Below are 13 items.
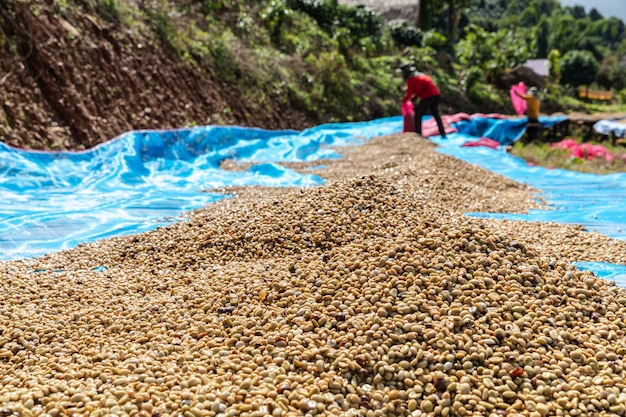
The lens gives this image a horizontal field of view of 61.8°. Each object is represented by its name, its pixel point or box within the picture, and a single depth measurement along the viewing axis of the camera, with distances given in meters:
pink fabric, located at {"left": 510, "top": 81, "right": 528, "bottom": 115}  10.52
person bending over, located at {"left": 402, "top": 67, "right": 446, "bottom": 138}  8.64
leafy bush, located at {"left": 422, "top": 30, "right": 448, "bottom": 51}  17.70
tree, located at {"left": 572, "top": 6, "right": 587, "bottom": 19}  83.32
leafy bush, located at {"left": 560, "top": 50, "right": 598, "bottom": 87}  31.43
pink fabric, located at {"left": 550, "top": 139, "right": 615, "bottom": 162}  7.68
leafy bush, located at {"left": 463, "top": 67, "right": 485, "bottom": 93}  15.66
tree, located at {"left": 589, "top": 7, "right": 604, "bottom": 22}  86.39
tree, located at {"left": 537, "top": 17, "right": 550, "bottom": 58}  49.90
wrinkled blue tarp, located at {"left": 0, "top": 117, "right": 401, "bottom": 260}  4.08
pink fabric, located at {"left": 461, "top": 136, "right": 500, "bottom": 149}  8.60
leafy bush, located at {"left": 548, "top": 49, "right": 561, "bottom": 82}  18.44
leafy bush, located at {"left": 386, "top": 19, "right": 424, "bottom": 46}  17.77
